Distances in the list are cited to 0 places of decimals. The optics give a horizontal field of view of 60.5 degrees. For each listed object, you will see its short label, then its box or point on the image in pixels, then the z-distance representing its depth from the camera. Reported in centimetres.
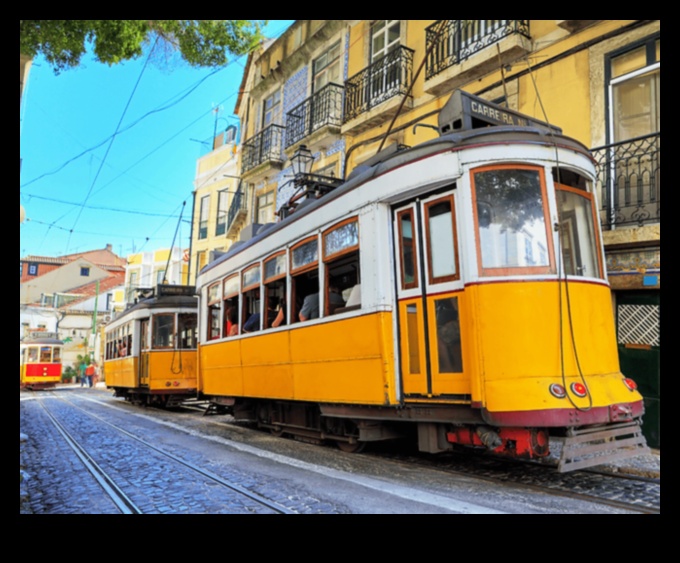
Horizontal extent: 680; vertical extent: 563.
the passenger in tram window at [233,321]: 968
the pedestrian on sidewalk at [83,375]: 3705
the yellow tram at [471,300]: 489
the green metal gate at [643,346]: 748
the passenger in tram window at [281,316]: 791
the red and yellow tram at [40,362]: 3055
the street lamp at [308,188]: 827
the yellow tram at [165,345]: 1495
